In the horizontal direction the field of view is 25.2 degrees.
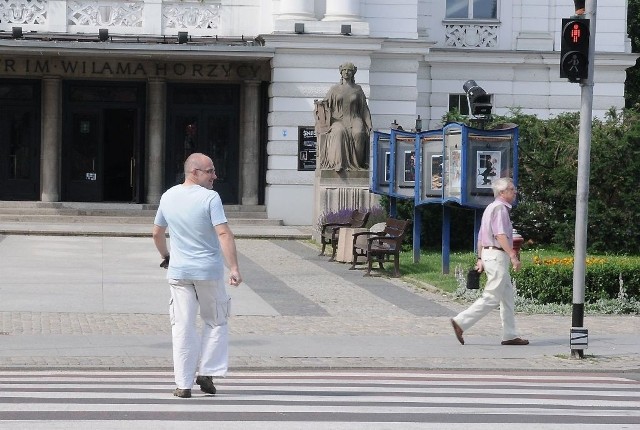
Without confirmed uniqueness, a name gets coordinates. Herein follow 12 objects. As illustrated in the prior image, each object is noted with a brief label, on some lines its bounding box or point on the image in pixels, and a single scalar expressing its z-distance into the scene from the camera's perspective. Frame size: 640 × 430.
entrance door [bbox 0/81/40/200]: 38.47
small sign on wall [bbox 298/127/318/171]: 38.09
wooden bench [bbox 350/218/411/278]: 23.59
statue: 29.89
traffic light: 15.00
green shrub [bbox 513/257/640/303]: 19.61
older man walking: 15.48
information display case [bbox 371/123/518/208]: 22.67
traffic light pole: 14.95
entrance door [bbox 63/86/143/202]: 38.81
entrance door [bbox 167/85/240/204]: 38.88
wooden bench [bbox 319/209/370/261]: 26.68
